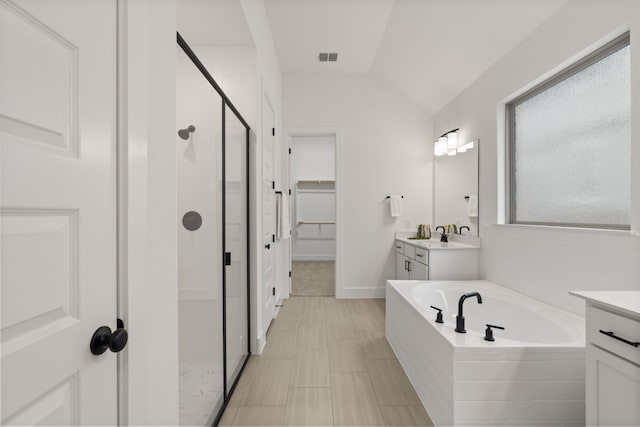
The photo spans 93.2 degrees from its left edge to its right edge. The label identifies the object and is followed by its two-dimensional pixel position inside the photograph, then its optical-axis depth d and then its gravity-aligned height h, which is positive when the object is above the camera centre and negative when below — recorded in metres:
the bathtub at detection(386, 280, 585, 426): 1.45 -0.81
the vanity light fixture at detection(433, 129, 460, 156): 3.52 +0.84
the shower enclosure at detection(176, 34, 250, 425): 1.28 -0.14
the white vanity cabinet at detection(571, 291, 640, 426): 0.98 -0.50
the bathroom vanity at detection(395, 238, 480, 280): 3.05 -0.50
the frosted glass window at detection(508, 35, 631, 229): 1.73 +0.45
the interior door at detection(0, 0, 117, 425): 0.48 +0.01
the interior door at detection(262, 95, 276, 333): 2.67 -0.02
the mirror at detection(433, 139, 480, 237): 3.17 +0.29
